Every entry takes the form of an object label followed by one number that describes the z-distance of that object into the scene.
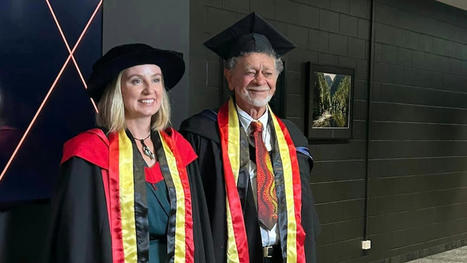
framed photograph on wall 4.28
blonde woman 1.72
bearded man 2.16
